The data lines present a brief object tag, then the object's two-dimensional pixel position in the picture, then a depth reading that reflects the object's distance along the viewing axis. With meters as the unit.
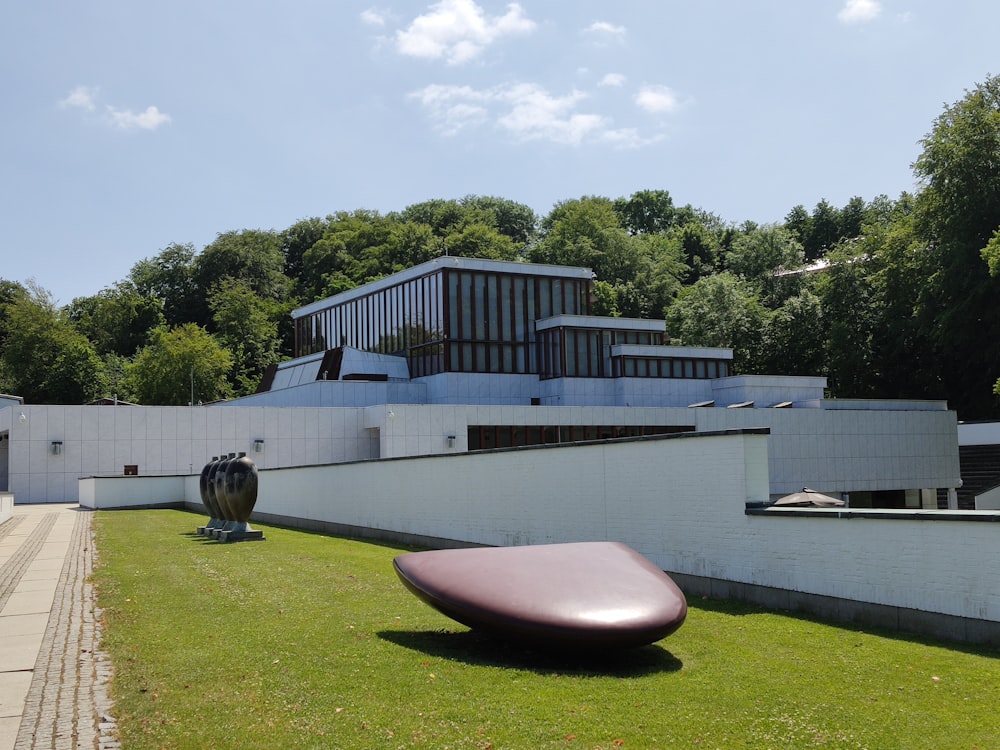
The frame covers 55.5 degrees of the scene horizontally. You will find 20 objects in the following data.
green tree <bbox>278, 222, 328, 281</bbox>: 128.50
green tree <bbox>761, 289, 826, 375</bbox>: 76.19
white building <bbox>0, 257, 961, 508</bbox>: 46.12
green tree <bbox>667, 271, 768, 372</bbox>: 81.06
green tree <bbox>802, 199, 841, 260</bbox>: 115.44
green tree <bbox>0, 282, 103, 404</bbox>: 90.06
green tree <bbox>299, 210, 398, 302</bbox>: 106.44
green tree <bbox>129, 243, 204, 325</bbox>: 113.94
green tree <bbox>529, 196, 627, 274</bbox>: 105.50
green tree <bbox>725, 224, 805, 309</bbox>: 96.19
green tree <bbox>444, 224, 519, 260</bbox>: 103.62
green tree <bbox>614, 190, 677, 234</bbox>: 137.38
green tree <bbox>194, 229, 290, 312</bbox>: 114.44
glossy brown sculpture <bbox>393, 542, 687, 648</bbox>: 9.19
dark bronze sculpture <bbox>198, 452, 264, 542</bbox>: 23.05
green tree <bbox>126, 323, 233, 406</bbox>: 88.38
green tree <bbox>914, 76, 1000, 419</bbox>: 52.91
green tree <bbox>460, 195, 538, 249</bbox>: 132.12
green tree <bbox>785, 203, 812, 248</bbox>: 120.69
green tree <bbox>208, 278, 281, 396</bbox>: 100.94
